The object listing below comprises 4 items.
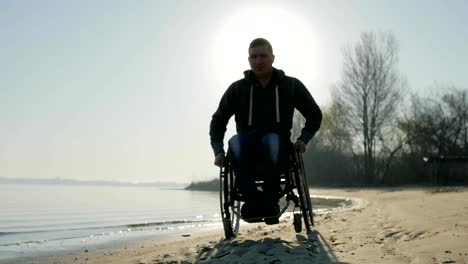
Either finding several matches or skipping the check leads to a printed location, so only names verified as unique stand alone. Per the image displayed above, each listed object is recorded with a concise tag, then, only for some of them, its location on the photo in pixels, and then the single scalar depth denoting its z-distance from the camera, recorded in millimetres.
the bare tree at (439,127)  36969
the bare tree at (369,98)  33219
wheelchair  4086
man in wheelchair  3977
